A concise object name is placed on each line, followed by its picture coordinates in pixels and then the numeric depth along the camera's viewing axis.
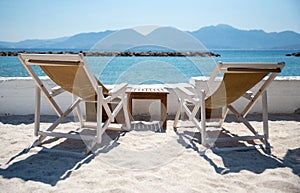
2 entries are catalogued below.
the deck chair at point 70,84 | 2.09
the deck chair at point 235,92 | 2.10
